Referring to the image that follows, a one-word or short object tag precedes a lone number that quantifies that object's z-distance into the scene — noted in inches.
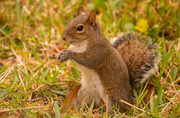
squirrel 162.6
